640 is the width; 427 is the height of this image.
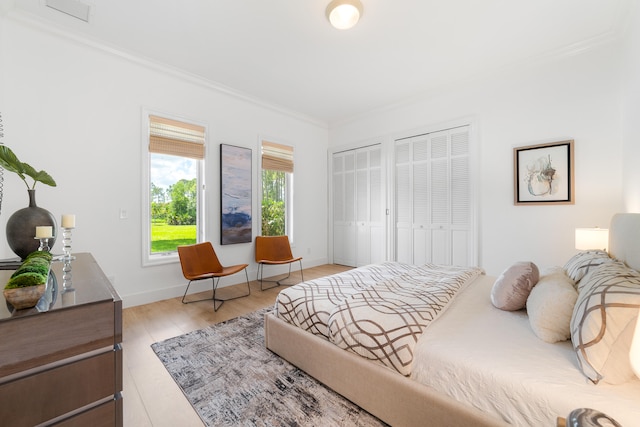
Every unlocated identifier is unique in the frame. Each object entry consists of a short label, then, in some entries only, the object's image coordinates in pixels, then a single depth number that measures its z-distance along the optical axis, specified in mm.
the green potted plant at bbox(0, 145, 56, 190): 1585
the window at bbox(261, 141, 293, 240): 4691
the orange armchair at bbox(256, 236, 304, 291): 4262
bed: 1007
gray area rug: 1515
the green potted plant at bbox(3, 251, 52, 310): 844
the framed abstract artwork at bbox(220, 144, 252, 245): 3979
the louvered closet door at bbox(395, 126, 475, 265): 3920
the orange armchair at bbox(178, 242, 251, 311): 3196
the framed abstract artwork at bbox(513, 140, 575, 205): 3113
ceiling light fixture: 2307
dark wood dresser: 801
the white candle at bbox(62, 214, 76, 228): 1722
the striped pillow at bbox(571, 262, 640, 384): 990
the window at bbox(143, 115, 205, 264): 3375
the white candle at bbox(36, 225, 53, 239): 1521
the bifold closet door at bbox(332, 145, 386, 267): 4930
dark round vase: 1589
